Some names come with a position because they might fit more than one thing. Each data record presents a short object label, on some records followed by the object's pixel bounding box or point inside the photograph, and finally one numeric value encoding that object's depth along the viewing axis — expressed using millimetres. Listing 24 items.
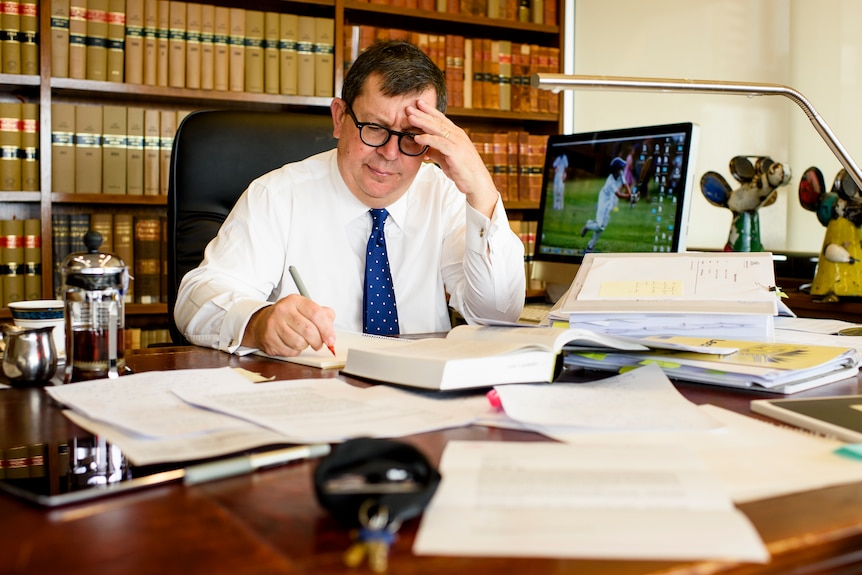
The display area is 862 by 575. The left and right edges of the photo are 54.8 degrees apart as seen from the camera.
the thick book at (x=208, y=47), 3090
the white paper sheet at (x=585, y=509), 485
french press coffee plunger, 1046
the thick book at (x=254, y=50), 3154
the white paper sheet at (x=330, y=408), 758
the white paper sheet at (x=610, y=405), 771
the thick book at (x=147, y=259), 3066
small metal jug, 1010
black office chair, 1978
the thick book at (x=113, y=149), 3002
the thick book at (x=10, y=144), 2837
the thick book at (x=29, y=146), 2875
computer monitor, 1883
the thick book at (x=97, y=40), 2920
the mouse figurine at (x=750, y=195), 2359
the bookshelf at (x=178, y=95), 2895
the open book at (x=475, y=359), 924
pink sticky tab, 873
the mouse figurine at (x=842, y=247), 2010
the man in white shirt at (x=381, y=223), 1730
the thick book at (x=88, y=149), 2967
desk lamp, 1406
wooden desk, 469
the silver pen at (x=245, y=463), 615
